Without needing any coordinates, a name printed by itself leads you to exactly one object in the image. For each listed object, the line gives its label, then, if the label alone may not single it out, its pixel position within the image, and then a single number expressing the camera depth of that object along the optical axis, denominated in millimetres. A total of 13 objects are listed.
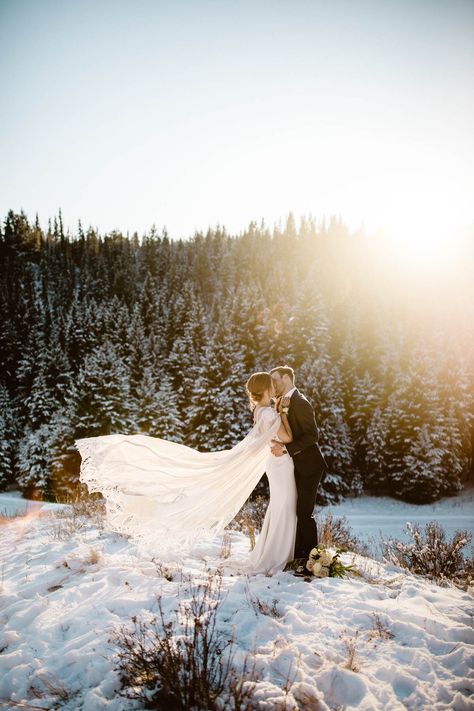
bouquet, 5566
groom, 5816
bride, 5840
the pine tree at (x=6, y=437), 39094
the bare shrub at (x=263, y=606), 4496
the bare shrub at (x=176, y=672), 2891
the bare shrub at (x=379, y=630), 4109
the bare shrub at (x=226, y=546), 6559
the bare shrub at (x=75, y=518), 7523
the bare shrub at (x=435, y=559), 6961
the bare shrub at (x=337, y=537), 7920
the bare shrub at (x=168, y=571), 5371
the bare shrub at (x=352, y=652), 3543
